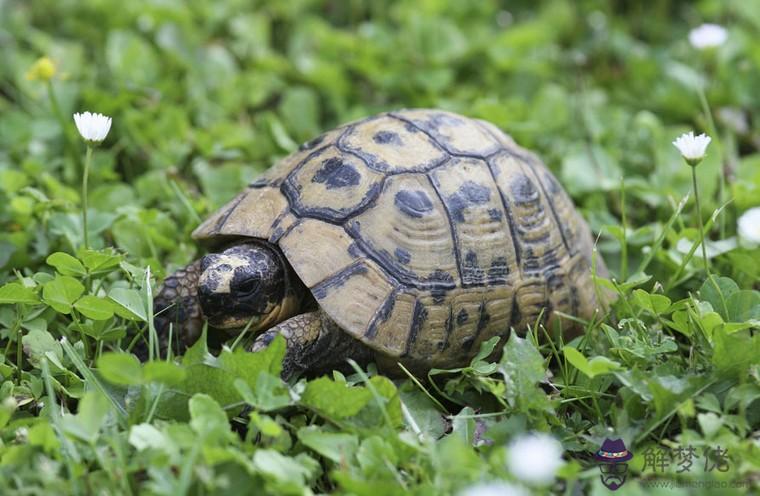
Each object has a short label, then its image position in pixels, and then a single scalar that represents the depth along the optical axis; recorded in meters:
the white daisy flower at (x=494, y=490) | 3.40
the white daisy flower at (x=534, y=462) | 3.37
